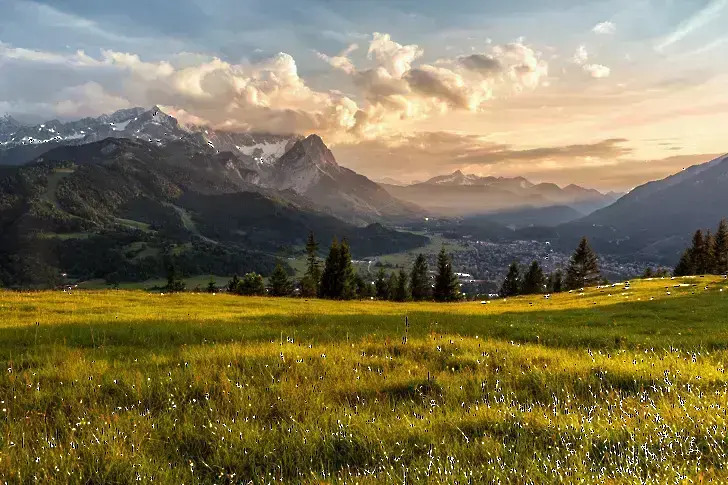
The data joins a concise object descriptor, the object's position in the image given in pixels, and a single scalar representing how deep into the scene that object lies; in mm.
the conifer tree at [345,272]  75938
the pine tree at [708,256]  83688
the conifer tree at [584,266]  91500
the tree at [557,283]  103688
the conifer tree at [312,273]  87812
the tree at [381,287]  102869
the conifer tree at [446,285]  82619
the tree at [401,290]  92562
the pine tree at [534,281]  98250
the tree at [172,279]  98338
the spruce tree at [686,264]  86856
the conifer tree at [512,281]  108188
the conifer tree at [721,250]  81562
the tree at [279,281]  88188
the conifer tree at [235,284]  103531
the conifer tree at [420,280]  96125
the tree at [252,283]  88750
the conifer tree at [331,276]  76000
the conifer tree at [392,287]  95425
